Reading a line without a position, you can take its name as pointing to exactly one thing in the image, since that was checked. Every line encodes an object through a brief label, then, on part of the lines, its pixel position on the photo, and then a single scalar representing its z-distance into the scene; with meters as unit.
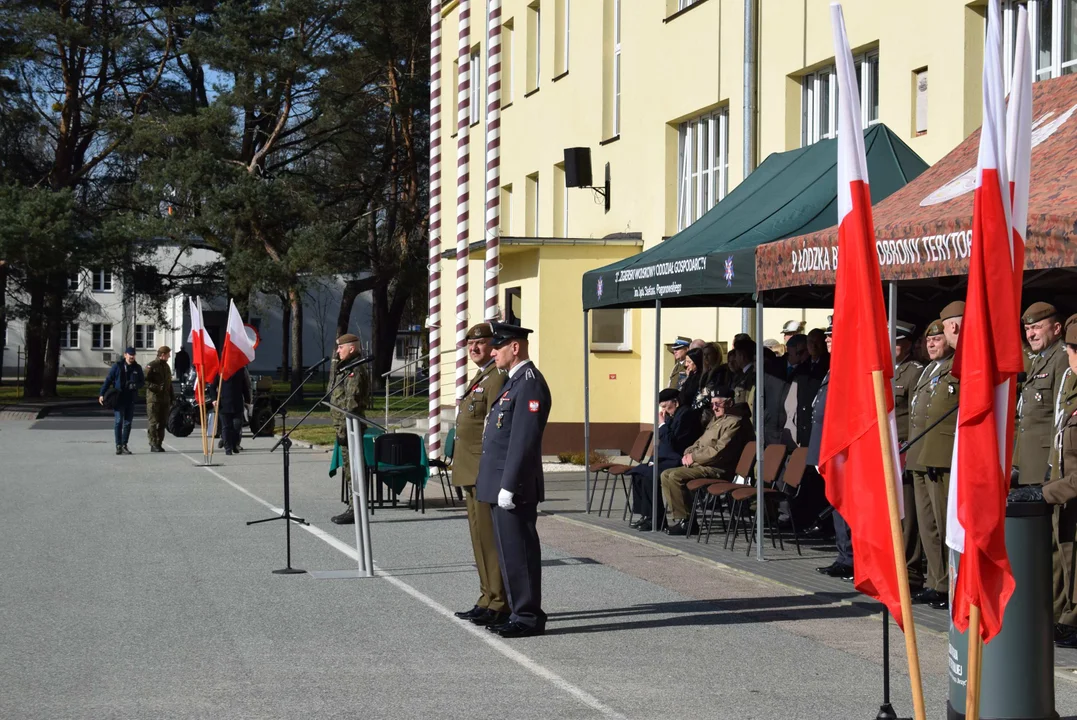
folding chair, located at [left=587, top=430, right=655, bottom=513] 15.68
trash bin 6.08
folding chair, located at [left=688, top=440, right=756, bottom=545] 12.81
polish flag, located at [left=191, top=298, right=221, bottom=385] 25.53
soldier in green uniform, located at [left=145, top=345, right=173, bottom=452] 25.69
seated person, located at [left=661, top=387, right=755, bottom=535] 13.48
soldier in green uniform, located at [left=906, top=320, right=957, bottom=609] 9.58
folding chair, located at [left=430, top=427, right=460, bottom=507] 16.50
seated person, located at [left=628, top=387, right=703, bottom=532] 14.14
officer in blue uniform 8.51
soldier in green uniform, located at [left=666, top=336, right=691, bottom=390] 15.76
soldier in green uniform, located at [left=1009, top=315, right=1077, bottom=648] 7.94
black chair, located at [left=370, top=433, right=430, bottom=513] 15.33
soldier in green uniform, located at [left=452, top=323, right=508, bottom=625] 8.87
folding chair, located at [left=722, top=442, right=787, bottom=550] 12.31
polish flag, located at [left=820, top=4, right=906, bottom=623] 5.23
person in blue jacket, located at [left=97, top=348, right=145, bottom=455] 24.75
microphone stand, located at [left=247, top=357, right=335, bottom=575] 10.84
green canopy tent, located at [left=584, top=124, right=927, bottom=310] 11.91
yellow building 16.16
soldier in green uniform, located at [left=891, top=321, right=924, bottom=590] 10.33
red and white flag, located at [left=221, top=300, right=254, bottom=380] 23.06
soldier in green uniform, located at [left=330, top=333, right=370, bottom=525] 14.39
